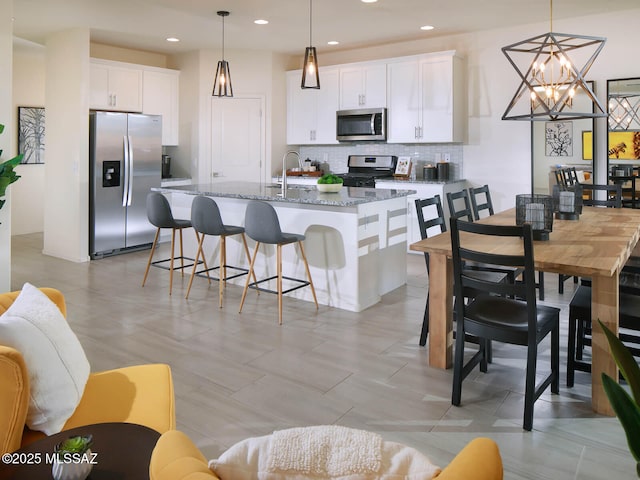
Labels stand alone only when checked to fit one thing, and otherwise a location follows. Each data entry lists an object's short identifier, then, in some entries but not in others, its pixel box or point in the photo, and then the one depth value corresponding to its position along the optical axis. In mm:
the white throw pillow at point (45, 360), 1635
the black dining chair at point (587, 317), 2711
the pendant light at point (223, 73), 5328
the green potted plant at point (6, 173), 3808
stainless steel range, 7000
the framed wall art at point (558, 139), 5863
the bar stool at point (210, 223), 4504
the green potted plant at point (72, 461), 1212
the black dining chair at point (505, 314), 2471
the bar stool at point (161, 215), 4832
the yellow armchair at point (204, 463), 893
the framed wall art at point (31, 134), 7938
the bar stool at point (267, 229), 4129
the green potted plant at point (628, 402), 915
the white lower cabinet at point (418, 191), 6289
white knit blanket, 843
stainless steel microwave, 6902
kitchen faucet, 4703
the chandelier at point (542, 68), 3357
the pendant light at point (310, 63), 4457
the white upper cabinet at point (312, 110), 7340
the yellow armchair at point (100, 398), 1497
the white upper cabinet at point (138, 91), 6711
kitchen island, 4398
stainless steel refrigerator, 6336
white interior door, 7562
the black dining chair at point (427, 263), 3381
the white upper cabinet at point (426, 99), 6332
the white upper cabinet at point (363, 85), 6859
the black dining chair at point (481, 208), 3596
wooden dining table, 2576
